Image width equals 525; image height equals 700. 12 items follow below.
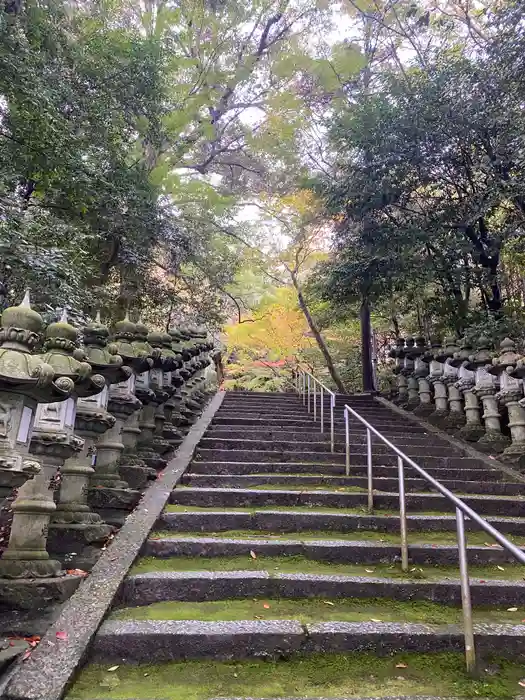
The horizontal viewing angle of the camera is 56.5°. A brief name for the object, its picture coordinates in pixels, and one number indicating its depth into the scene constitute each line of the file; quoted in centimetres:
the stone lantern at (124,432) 446
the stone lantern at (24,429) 262
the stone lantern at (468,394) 761
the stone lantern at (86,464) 365
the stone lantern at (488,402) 708
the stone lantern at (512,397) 641
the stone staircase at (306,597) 269
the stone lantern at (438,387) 881
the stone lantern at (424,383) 961
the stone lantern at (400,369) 1100
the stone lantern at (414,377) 1041
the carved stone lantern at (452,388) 830
